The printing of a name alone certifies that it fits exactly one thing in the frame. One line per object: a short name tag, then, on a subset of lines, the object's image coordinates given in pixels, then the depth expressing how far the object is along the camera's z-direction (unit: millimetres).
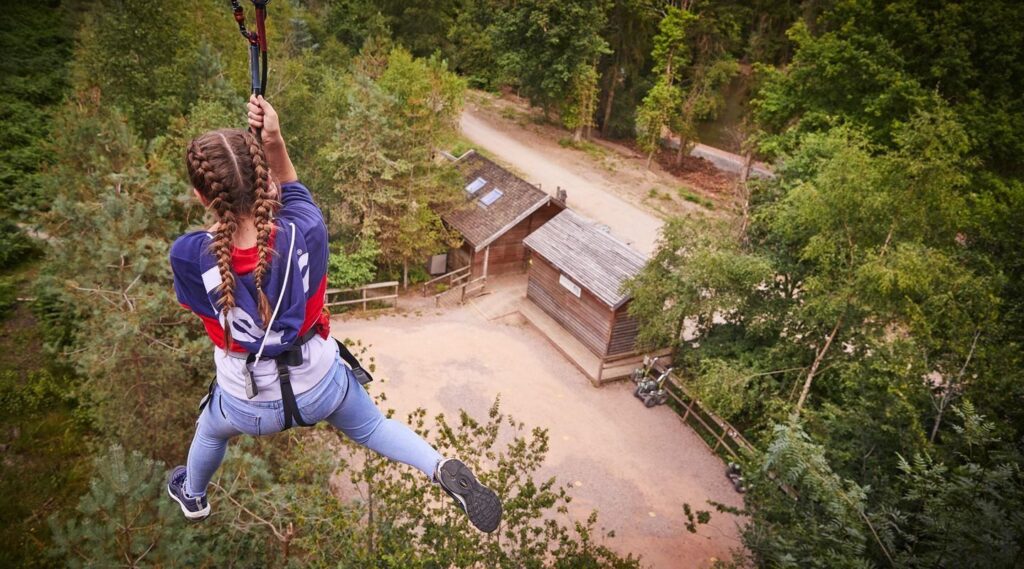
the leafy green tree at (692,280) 12781
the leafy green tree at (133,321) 8531
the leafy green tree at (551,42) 29016
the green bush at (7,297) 16172
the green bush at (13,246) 17609
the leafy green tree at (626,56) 31203
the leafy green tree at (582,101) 29953
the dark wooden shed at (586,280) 16359
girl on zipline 2619
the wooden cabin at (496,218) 20453
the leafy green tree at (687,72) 29125
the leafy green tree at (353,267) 17719
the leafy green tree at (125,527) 5363
